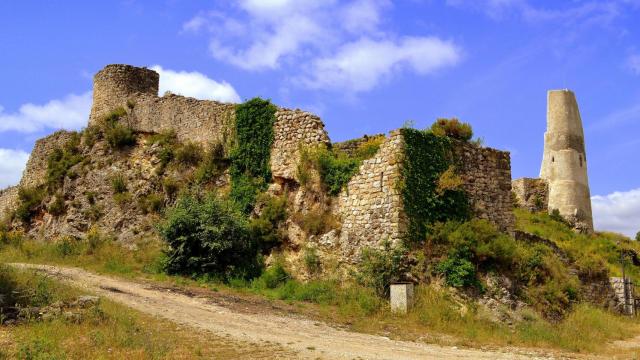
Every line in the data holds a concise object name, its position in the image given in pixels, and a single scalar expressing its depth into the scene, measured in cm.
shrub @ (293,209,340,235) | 1712
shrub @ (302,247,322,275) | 1672
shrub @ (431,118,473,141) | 1802
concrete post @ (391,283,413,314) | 1423
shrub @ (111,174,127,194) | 2203
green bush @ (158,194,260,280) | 1680
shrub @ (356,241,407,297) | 1511
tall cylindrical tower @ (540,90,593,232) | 2966
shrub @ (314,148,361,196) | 1719
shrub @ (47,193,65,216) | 2308
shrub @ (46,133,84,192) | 2416
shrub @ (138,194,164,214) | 2091
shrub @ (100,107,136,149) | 2350
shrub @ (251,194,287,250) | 1788
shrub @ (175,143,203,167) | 2136
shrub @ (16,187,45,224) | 2433
